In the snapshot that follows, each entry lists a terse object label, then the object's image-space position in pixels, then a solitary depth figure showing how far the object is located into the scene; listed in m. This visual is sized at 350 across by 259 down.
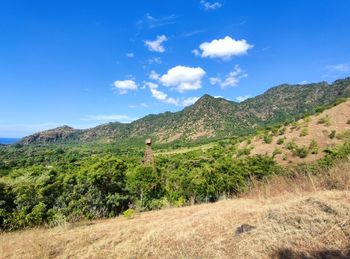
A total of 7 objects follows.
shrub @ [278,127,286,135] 49.89
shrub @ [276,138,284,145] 44.49
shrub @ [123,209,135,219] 8.67
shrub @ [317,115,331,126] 44.20
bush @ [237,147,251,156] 45.92
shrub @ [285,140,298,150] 40.17
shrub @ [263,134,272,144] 48.13
